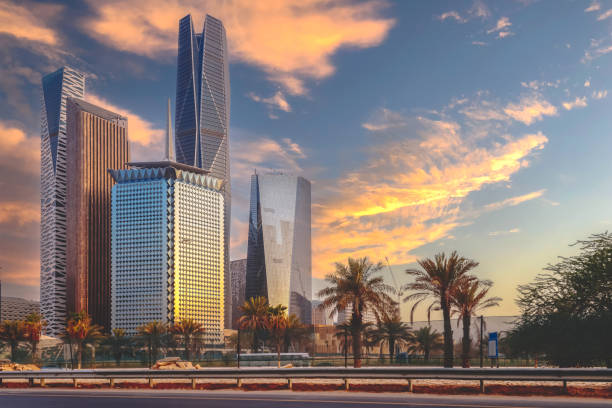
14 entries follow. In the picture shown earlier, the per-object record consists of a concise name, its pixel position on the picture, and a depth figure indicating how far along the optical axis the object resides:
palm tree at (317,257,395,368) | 46.94
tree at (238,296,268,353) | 83.25
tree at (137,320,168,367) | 56.23
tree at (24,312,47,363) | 80.43
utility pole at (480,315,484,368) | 33.33
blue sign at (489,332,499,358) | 33.97
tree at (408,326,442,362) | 59.42
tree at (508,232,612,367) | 28.77
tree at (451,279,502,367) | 43.75
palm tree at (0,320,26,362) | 83.88
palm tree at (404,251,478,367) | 42.38
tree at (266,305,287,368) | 73.79
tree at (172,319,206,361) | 114.39
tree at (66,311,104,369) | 80.62
